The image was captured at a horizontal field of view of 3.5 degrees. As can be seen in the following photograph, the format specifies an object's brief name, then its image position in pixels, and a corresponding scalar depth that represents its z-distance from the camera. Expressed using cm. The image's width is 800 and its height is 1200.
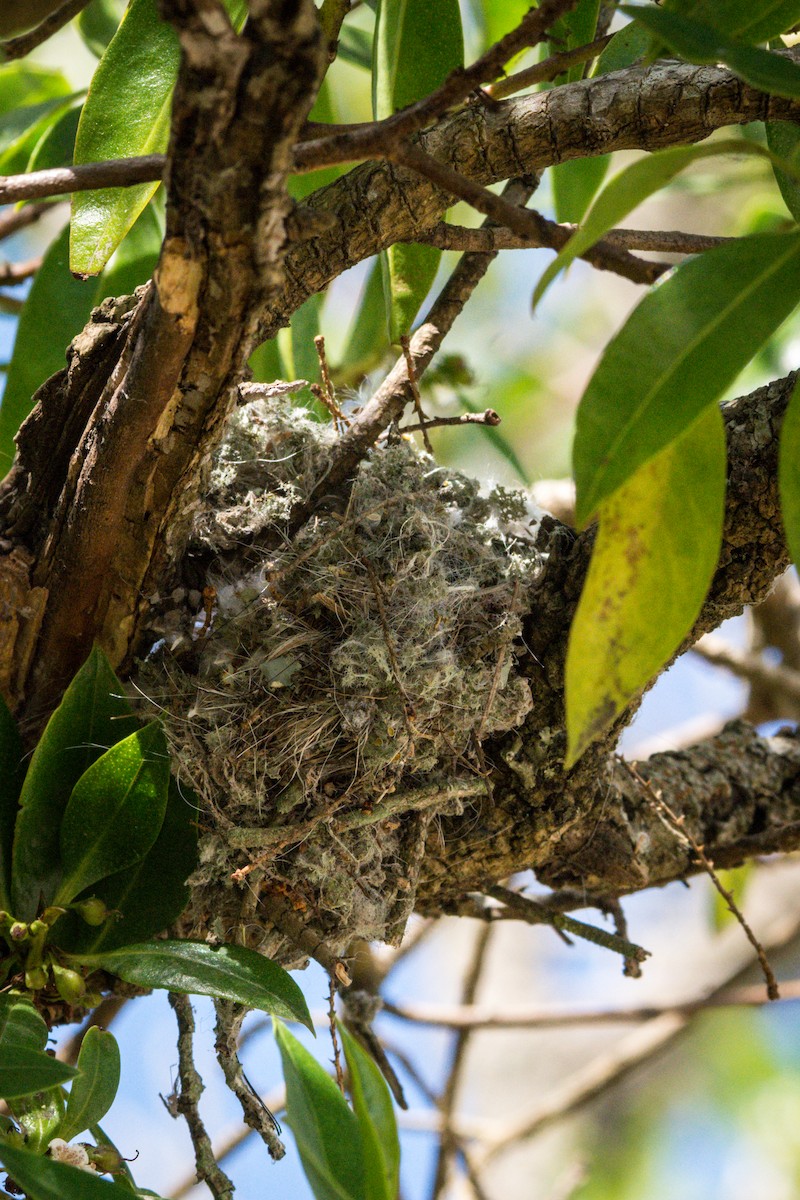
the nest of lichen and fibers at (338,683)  292
